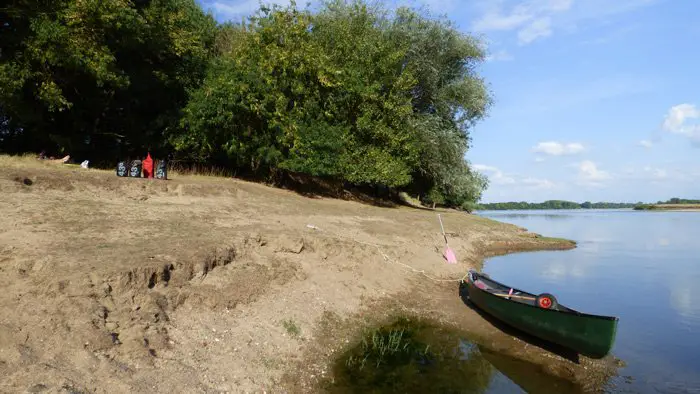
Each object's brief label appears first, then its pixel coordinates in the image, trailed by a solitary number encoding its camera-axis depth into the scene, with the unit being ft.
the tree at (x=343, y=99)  75.72
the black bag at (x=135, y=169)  58.59
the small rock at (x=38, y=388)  16.92
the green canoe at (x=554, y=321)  27.04
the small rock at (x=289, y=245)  40.64
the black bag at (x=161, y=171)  60.80
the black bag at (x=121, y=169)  56.03
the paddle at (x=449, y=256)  57.73
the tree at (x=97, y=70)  59.88
